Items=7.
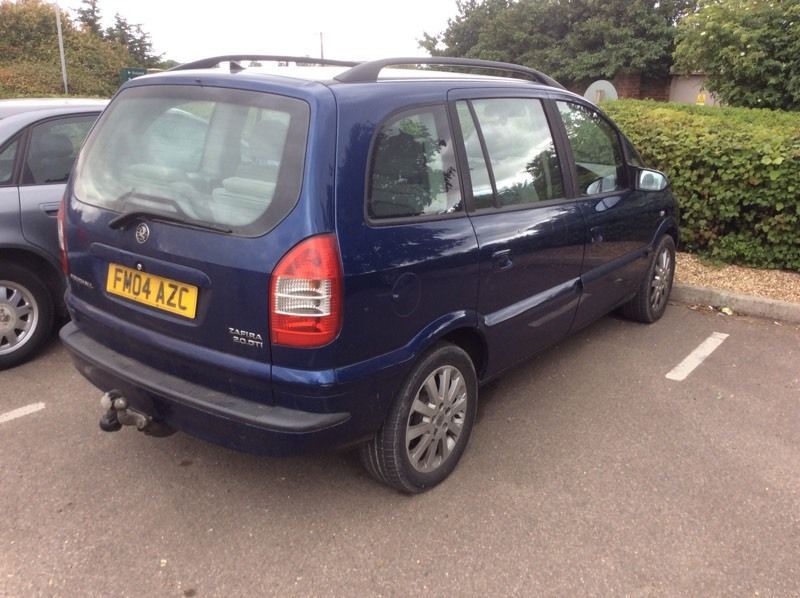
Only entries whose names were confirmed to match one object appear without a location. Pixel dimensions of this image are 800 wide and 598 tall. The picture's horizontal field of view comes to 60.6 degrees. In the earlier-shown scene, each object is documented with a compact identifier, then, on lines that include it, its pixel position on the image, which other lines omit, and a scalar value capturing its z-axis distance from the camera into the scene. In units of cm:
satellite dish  860
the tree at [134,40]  3903
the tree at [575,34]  1966
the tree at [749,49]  838
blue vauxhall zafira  241
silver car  415
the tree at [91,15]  3962
